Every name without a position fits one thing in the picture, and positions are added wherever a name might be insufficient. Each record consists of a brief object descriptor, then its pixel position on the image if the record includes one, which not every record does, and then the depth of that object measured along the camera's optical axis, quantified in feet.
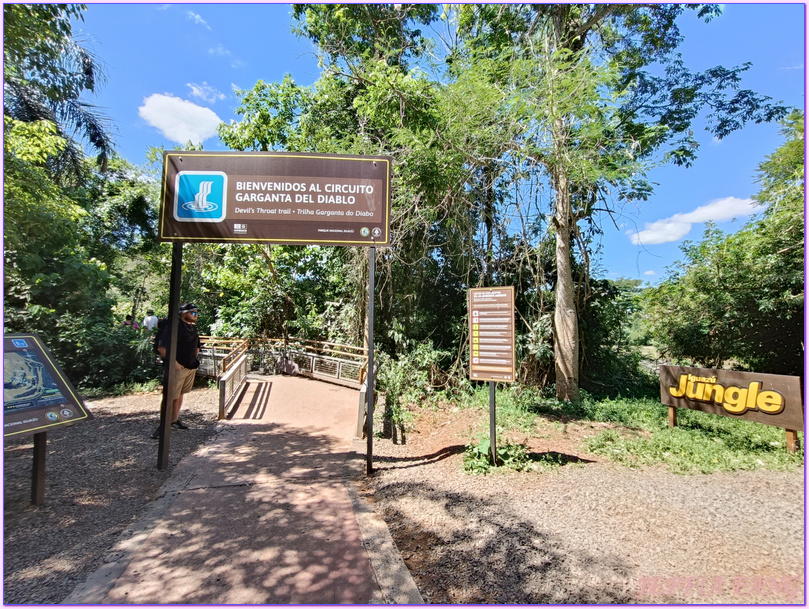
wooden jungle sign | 17.70
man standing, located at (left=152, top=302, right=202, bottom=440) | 18.08
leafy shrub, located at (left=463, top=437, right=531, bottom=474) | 15.84
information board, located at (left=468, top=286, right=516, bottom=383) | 16.34
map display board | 10.98
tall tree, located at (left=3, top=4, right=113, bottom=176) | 17.53
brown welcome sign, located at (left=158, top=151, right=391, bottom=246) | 15.72
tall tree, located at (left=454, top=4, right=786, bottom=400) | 23.36
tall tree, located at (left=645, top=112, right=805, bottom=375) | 30.96
